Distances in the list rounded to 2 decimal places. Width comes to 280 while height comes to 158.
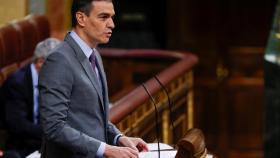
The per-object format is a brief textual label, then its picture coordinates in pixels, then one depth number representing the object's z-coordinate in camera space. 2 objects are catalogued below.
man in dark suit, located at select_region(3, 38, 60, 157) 10.34
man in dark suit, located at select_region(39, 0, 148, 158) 5.36
